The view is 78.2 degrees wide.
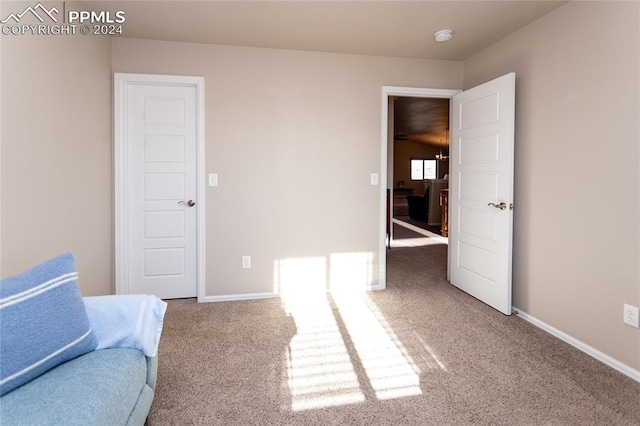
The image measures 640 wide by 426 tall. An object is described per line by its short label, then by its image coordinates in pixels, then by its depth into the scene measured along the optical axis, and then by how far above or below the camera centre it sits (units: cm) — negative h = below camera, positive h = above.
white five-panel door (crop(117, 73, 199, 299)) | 353 +10
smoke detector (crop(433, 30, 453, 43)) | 321 +135
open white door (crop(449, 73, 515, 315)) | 320 +6
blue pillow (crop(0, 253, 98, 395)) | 124 -42
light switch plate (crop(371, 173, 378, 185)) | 393 +20
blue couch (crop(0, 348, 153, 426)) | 115 -62
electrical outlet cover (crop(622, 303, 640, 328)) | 227 -68
